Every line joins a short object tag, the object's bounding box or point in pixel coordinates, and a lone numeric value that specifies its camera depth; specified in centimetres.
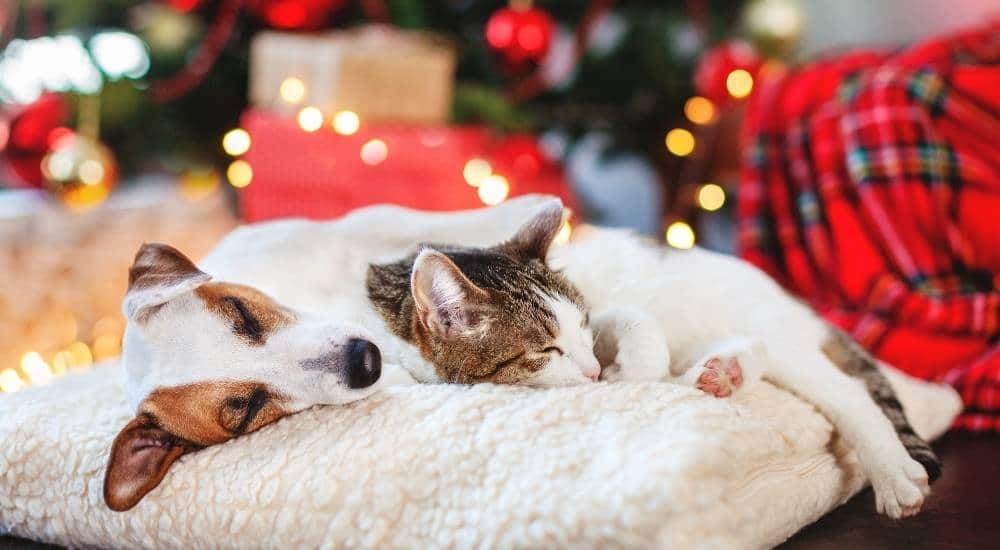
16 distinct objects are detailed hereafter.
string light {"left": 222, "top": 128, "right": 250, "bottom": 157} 246
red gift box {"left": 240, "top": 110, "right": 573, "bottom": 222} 223
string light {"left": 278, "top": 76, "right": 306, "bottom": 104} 231
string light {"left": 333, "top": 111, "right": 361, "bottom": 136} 221
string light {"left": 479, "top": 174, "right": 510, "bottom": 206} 217
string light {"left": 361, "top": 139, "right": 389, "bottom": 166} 222
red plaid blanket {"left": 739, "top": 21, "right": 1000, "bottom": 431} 156
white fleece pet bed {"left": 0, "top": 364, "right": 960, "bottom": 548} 77
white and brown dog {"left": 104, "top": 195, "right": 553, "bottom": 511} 90
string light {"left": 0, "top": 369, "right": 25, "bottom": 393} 164
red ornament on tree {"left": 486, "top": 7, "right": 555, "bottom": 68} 232
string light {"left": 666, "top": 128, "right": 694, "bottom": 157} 271
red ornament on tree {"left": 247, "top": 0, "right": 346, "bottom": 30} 242
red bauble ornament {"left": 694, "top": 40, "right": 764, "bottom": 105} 238
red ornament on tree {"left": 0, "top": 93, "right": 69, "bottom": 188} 232
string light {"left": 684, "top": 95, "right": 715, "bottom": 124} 263
